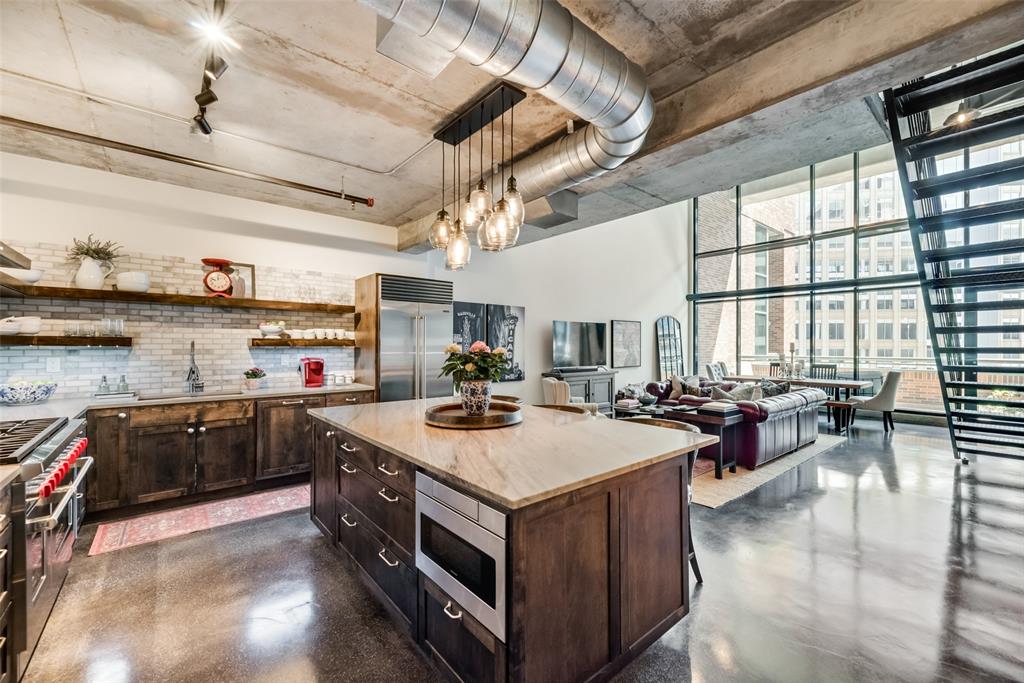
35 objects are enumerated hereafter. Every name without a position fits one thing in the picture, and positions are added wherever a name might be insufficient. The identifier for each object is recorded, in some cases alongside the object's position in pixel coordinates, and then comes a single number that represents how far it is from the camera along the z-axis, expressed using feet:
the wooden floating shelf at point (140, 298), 10.61
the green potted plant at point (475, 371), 8.19
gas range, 5.74
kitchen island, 4.71
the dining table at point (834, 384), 22.47
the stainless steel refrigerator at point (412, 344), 16.06
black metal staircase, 9.04
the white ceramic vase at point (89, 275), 11.87
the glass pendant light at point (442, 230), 9.41
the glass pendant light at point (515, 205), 7.97
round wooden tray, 8.04
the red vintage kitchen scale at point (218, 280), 14.06
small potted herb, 14.08
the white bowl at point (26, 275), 10.48
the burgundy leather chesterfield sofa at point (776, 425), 15.71
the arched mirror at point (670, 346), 31.60
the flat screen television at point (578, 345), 24.31
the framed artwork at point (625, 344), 28.45
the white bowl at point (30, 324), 11.08
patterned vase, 8.39
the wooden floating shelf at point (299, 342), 14.82
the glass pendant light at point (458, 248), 9.32
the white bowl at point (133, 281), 12.37
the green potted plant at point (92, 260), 11.91
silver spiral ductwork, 4.94
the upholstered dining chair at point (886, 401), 21.58
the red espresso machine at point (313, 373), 15.67
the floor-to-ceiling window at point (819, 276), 25.59
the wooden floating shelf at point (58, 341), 11.00
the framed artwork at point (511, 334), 21.75
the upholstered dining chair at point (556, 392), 21.39
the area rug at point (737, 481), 12.92
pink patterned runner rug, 10.28
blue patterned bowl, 10.30
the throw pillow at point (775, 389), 19.83
